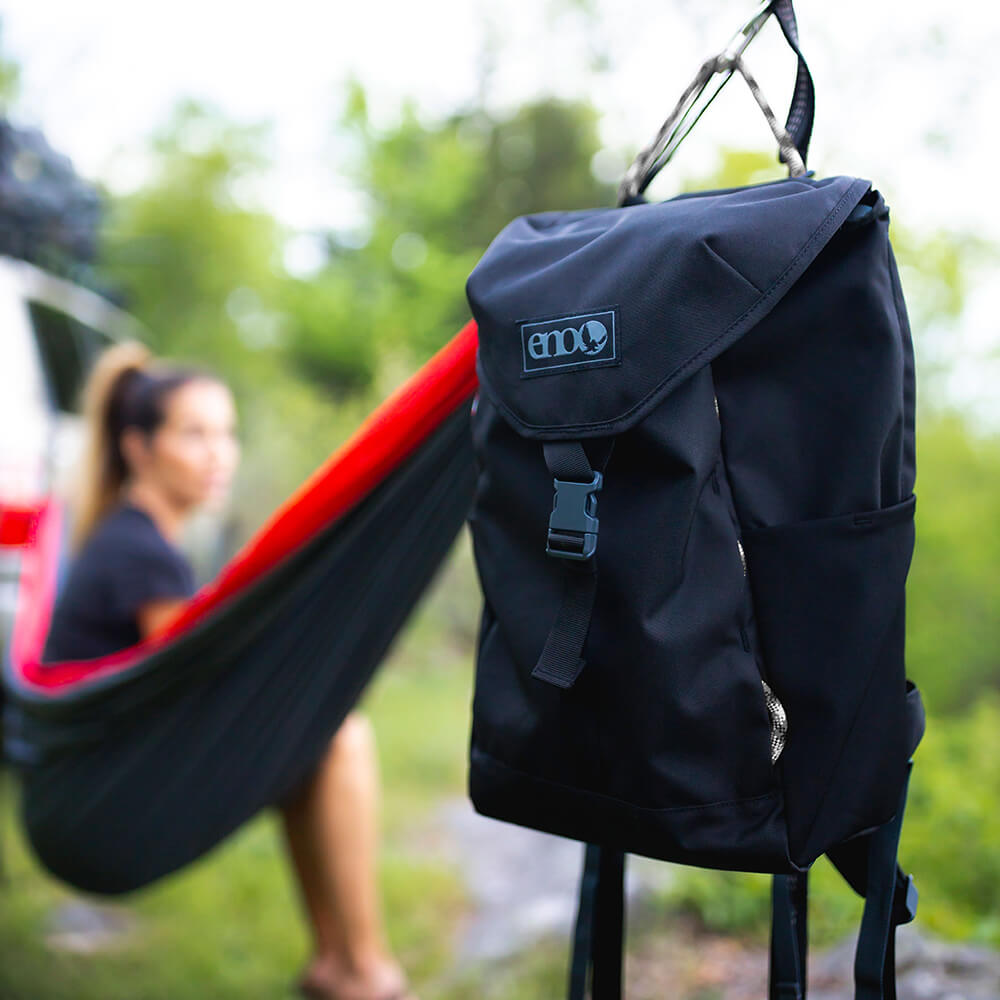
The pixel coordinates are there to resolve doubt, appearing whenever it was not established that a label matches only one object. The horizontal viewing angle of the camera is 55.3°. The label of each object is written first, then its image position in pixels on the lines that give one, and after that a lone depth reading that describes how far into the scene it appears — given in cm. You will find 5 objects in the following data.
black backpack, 91
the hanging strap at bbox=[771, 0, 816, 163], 106
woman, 192
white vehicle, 293
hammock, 152
